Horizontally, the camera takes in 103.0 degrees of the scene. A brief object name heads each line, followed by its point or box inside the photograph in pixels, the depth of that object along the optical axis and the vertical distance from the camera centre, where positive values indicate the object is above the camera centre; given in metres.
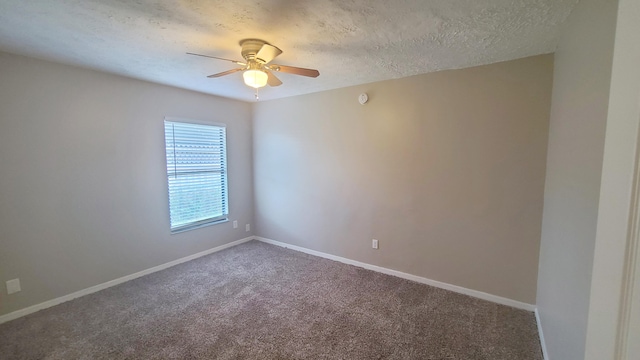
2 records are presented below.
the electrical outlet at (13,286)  2.28 -1.14
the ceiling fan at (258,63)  2.00 +0.80
